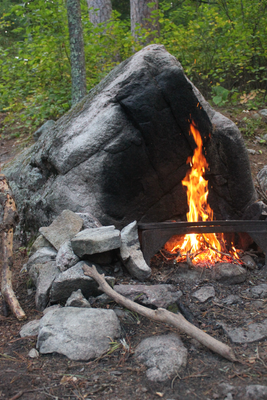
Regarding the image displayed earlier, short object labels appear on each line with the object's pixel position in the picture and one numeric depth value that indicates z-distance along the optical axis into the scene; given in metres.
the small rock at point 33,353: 2.38
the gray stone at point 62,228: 3.51
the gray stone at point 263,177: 5.44
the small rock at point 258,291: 3.10
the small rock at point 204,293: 3.06
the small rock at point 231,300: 3.00
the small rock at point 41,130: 6.78
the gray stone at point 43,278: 3.06
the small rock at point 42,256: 3.47
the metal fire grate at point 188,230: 3.51
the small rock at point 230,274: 3.38
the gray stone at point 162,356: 2.10
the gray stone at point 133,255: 3.28
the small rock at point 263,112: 8.10
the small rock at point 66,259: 3.16
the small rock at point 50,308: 2.91
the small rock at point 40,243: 3.69
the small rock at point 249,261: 3.65
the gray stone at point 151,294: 2.84
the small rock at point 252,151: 7.29
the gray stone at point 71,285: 2.92
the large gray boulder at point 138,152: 3.69
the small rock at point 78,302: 2.79
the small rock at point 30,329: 2.68
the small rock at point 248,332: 2.44
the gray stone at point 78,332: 2.36
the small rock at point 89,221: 3.61
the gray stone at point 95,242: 3.07
